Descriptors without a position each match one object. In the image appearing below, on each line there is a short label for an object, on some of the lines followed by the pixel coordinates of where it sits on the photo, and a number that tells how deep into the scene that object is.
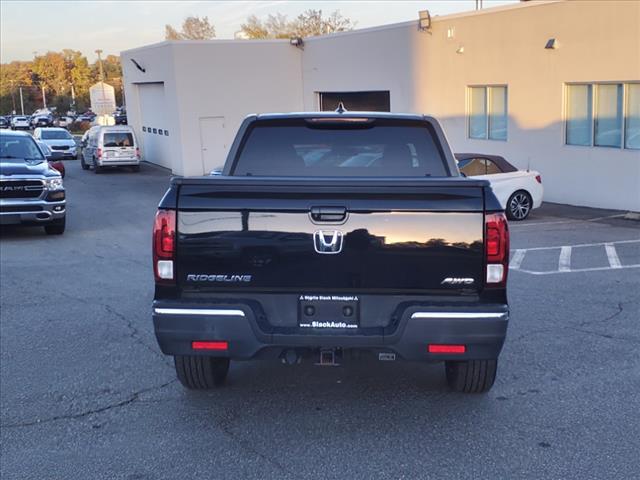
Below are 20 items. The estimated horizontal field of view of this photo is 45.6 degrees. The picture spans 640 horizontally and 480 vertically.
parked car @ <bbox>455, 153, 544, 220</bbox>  15.52
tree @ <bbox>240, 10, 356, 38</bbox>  66.31
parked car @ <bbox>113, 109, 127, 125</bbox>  54.34
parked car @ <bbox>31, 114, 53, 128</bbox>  71.62
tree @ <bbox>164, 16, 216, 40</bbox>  85.00
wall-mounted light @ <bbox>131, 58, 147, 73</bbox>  34.29
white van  31.95
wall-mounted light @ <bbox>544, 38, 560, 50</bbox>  18.08
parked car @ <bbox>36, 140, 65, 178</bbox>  14.84
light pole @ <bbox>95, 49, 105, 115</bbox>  86.88
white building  17.00
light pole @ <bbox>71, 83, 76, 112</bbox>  108.14
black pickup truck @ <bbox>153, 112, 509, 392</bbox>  4.50
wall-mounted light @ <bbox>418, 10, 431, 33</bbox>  22.33
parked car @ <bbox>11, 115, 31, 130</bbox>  74.12
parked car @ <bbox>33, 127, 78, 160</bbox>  40.31
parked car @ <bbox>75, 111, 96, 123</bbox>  83.81
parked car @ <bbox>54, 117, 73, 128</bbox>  79.88
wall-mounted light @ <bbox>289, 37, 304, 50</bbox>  30.00
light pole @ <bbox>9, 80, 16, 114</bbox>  119.18
